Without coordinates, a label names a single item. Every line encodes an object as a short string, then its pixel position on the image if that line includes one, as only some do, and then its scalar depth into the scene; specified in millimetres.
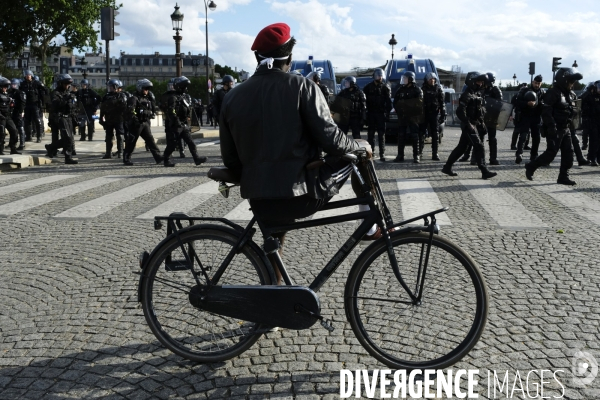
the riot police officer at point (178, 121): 14742
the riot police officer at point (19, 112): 18297
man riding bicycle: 3426
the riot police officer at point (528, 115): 15367
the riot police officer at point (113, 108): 16391
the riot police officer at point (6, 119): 16000
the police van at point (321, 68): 24609
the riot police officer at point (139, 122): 15297
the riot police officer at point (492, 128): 14383
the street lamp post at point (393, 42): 45375
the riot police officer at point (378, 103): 15484
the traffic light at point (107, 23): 17922
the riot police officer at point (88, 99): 19953
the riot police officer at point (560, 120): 11391
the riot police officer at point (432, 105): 15422
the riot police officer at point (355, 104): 15422
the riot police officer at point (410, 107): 15109
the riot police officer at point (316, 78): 14656
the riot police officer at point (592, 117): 14641
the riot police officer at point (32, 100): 19328
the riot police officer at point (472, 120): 12367
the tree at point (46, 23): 39219
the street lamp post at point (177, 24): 27000
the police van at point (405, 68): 23047
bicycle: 3523
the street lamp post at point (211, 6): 38134
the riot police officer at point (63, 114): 15477
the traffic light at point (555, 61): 28453
